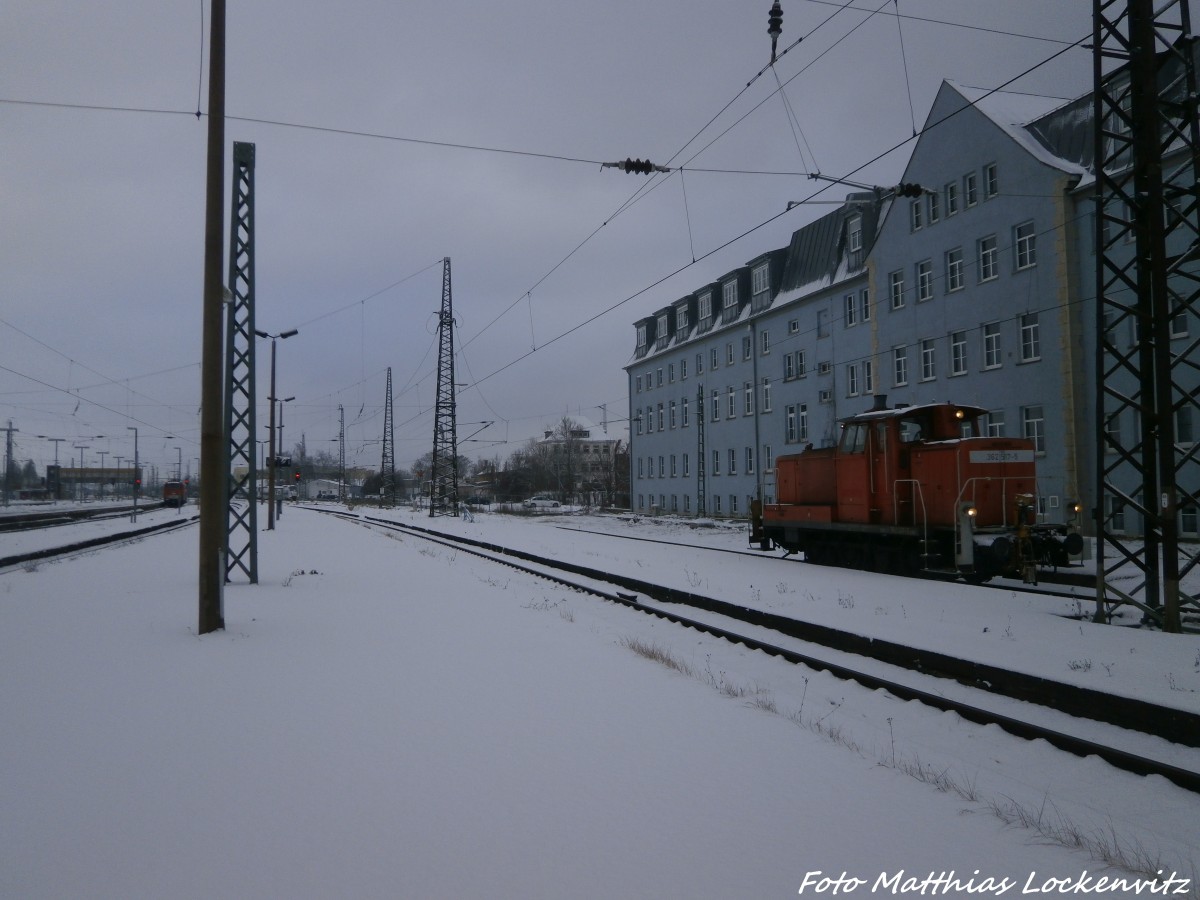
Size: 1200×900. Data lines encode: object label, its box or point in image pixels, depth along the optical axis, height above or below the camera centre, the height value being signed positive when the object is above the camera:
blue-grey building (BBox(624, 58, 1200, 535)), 26.00 +6.53
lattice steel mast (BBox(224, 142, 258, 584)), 12.81 +2.47
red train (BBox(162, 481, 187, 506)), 77.75 -0.80
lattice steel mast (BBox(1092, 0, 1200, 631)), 10.54 +2.46
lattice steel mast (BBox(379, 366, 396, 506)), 65.31 +1.54
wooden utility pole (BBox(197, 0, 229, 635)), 9.43 +1.08
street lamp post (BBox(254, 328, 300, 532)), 34.59 +0.51
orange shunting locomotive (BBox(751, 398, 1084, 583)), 14.92 -0.48
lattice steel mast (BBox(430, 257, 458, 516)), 42.66 +2.76
